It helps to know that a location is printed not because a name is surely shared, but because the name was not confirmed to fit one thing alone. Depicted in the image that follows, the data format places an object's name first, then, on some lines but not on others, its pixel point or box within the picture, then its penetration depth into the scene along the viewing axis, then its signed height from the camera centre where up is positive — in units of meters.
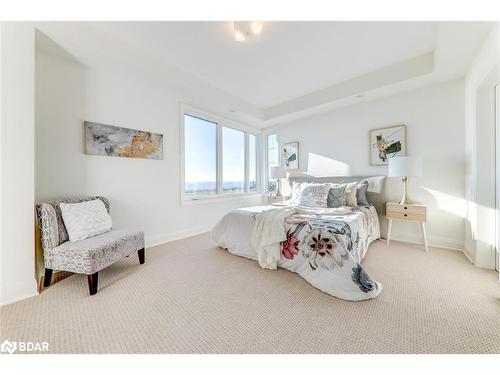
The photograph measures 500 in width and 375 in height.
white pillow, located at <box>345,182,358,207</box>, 3.08 -0.12
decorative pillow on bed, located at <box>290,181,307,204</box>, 3.54 -0.08
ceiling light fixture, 2.01 +1.66
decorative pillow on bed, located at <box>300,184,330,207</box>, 3.14 -0.13
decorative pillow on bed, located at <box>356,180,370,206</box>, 3.16 -0.10
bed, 1.72 -0.59
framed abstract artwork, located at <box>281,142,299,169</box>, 4.56 +0.77
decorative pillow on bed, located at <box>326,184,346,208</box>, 3.08 -0.15
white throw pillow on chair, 1.93 -0.32
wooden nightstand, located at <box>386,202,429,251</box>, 2.75 -0.37
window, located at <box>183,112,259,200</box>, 3.79 +0.65
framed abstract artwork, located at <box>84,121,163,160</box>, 2.49 +0.64
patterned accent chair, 1.71 -0.55
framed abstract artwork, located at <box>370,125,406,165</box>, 3.21 +0.74
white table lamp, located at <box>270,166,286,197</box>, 4.33 +0.32
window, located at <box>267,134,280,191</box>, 5.10 +0.85
